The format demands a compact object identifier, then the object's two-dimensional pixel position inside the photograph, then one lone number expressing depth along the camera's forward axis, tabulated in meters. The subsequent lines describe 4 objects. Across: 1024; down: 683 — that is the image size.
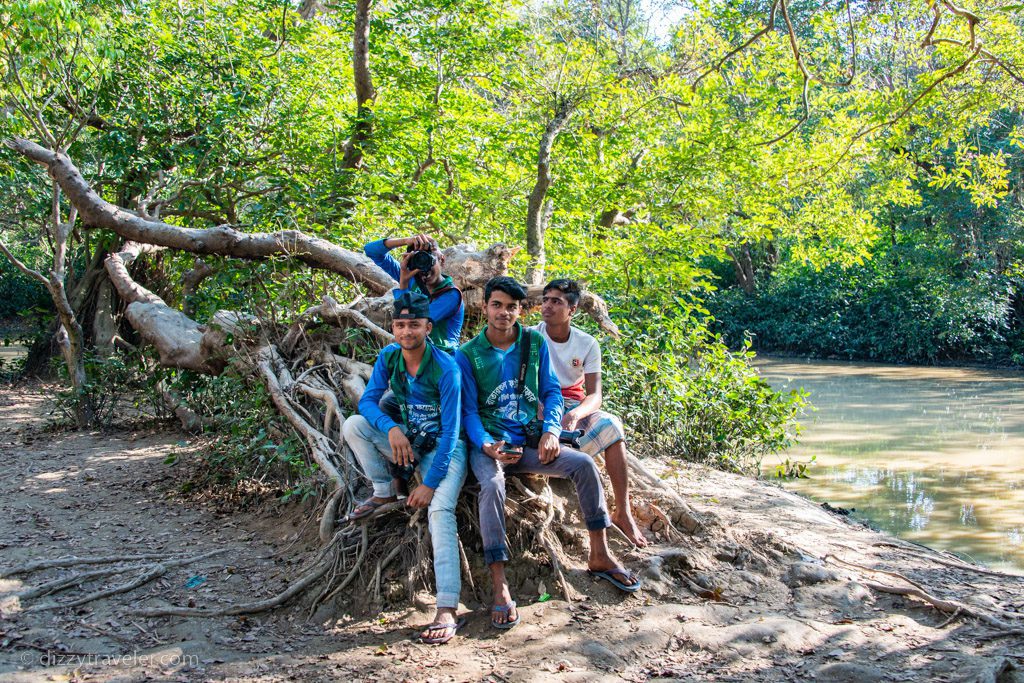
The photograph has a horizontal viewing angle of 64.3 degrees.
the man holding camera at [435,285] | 4.54
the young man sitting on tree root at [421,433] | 3.85
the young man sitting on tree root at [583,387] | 4.47
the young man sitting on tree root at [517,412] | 4.11
